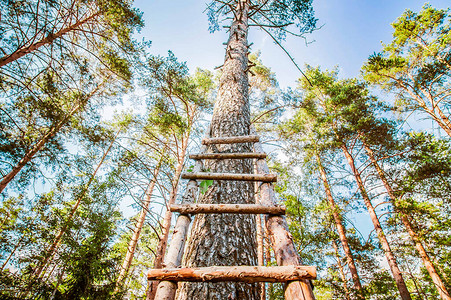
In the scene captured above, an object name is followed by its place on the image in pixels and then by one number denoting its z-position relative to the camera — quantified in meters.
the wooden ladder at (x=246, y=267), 1.07
